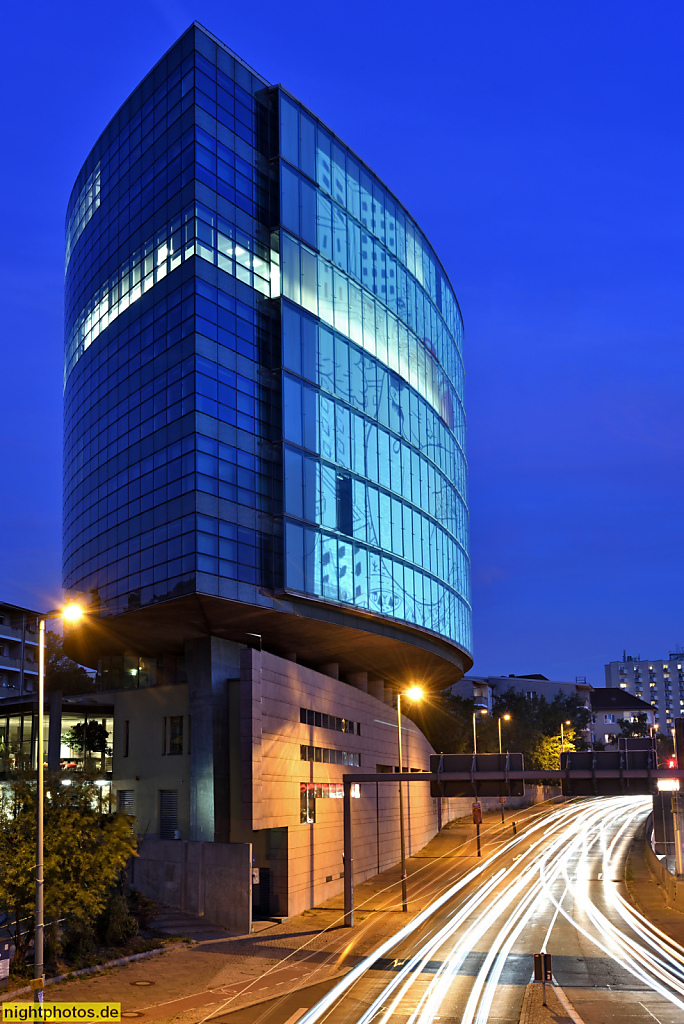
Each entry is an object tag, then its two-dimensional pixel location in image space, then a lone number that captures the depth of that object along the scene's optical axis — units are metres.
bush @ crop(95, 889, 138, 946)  34.84
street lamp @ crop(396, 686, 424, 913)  46.09
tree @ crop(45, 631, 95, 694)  103.50
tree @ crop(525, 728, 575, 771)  123.94
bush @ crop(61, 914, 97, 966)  32.47
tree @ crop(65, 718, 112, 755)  64.72
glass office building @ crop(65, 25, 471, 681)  48.72
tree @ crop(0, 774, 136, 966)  29.62
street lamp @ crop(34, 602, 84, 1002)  22.62
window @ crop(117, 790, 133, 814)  56.41
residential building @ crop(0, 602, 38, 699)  110.12
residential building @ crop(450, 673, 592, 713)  152.62
